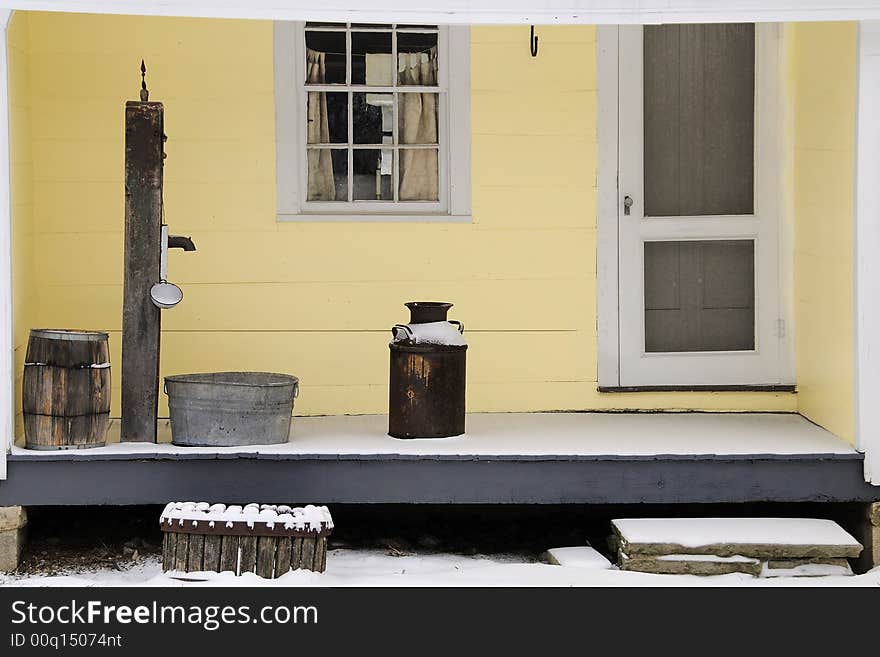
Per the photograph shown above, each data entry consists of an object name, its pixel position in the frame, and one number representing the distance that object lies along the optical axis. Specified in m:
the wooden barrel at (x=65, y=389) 12.37
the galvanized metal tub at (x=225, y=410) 12.75
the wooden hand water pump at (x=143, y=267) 12.80
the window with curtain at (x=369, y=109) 14.70
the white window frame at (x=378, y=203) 14.60
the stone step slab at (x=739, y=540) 12.47
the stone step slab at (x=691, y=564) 12.45
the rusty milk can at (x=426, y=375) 13.32
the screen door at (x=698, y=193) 14.84
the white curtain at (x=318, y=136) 14.69
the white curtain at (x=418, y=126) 14.76
